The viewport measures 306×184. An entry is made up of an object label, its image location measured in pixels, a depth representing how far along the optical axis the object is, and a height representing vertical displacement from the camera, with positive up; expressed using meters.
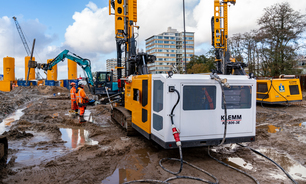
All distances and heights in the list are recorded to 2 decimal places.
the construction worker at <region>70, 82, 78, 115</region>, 11.06 -0.77
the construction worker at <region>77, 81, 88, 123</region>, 9.63 -0.70
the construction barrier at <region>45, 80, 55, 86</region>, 35.16 +0.35
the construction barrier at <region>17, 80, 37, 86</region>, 35.40 +0.29
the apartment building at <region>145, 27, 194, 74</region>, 114.69 +19.21
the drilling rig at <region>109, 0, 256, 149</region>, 4.87 -0.56
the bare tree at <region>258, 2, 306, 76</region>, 25.17 +5.54
